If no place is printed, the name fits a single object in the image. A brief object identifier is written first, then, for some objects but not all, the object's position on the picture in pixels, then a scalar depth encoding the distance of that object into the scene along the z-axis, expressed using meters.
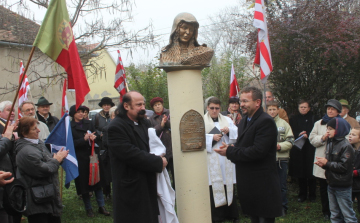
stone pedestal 4.19
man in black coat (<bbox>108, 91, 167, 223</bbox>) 3.52
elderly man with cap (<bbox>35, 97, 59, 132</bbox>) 6.57
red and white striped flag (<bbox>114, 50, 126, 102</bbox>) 7.70
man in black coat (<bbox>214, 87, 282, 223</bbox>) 3.67
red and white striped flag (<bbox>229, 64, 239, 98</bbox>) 7.92
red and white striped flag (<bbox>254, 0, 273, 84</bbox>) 5.55
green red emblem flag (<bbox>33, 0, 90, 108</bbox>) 4.02
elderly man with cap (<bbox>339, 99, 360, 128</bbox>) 6.13
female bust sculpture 4.18
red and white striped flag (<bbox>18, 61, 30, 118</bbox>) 6.88
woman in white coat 5.51
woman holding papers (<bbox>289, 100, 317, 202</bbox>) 6.48
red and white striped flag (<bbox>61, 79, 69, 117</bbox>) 6.61
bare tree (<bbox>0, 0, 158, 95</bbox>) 10.33
